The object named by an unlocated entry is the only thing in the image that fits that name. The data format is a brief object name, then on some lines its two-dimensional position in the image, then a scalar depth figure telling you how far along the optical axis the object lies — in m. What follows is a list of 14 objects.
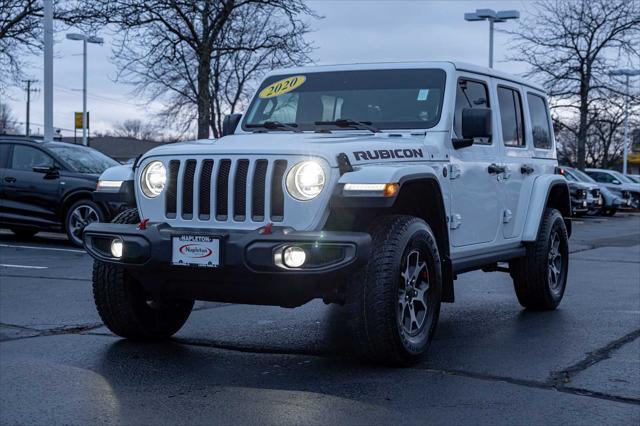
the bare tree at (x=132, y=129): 110.48
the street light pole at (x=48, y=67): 20.52
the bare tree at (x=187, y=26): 23.59
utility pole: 79.06
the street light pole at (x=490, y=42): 32.22
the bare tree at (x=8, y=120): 90.12
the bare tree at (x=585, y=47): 36.31
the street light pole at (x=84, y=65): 36.56
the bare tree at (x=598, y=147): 68.34
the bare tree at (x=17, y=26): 22.66
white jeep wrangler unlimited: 5.36
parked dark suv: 13.94
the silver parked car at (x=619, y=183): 34.94
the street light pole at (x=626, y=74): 37.12
